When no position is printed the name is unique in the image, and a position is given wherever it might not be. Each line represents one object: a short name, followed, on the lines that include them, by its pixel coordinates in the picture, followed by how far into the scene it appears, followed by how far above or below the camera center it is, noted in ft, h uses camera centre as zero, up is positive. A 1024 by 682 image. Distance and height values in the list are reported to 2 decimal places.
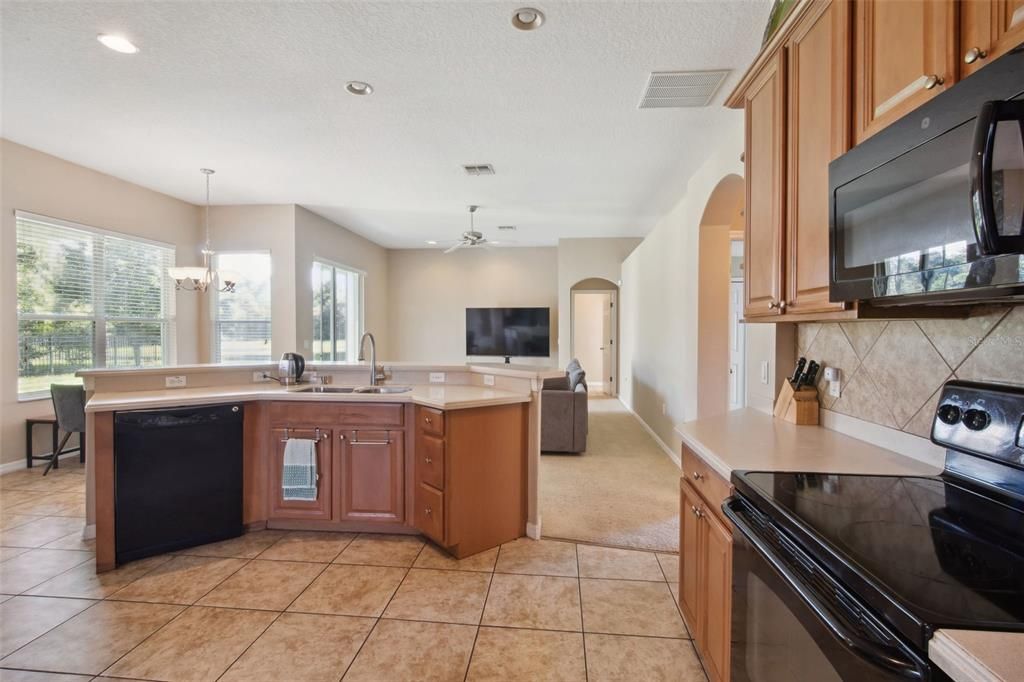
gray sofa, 15.12 -2.89
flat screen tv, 27.40 +0.19
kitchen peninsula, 8.48 -2.40
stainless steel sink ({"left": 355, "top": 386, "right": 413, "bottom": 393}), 10.28 -1.29
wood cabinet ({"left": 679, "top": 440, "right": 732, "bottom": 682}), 4.65 -2.74
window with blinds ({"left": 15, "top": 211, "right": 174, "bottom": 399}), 13.28 +1.12
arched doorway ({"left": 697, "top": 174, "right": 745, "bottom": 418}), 12.21 +0.64
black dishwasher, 7.98 -2.72
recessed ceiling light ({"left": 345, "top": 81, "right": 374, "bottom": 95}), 9.15 +5.18
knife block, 6.31 -1.02
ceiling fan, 18.84 +4.19
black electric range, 2.30 -1.37
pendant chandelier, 14.16 +1.96
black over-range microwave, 2.52 +0.94
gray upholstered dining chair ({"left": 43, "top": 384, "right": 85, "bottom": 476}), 12.57 -2.06
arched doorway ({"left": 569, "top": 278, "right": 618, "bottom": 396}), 30.89 -0.22
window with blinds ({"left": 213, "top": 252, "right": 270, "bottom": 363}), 18.72 +0.98
